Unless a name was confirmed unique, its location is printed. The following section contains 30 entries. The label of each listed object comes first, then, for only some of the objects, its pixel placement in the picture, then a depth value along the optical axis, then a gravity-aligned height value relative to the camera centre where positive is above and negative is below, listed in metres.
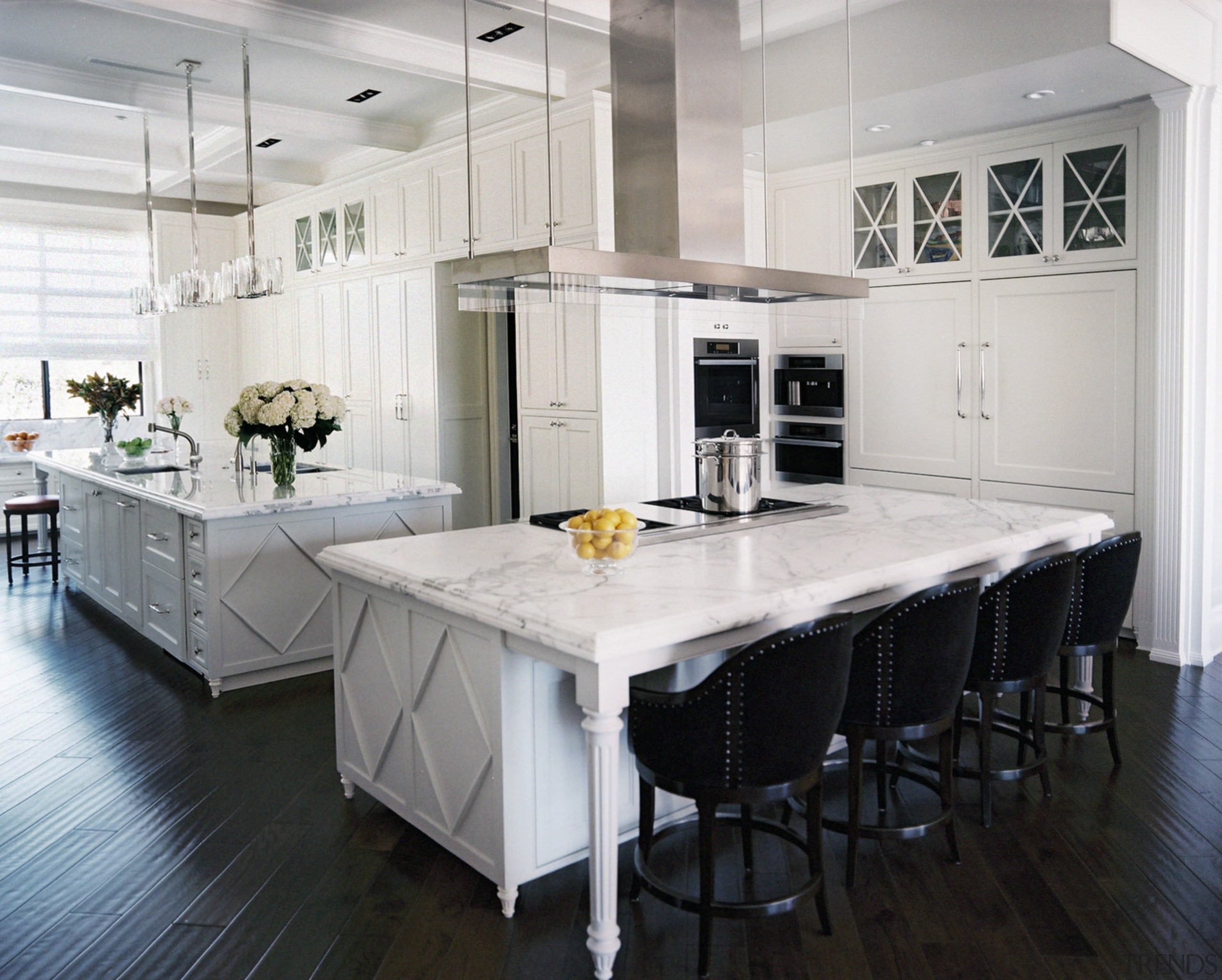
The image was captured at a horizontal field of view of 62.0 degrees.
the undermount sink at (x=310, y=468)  5.66 -0.25
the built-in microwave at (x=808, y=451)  5.95 -0.22
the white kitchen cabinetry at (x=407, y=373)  6.40 +0.31
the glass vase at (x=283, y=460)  4.80 -0.17
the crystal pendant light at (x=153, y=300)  5.58 +0.69
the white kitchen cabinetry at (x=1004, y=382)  4.79 +0.15
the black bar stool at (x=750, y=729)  2.23 -0.70
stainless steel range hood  3.23 +0.86
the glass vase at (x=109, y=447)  6.02 -0.12
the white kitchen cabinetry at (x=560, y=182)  5.00 +1.20
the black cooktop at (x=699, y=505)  3.73 -0.33
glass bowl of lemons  2.62 -0.30
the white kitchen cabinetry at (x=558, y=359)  5.21 +0.32
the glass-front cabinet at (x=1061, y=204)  4.66 +0.98
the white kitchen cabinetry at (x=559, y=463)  5.28 -0.24
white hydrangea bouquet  4.71 +0.03
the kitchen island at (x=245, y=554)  4.30 -0.57
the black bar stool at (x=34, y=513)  6.65 -0.56
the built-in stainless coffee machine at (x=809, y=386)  5.89 +0.17
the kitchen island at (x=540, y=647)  2.27 -0.55
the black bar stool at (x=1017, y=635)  2.96 -0.66
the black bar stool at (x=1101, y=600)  3.30 -0.62
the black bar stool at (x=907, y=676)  2.61 -0.69
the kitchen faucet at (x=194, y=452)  5.57 -0.15
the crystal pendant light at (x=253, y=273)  4.96 +0.74
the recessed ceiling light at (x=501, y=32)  4.52 +1.74
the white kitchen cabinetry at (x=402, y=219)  6.26 +1.29
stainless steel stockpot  3.59 -0.20
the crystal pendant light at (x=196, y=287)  5.21 +0.71
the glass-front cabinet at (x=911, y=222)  5.25 +1.02
